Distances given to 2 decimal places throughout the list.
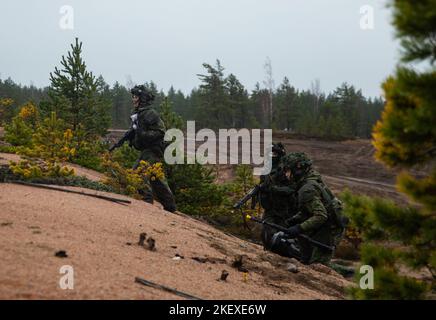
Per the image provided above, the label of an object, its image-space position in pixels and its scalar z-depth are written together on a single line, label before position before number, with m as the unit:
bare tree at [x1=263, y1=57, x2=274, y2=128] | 54.47
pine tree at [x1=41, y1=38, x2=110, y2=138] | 15.19
